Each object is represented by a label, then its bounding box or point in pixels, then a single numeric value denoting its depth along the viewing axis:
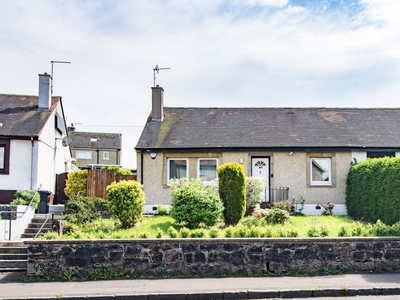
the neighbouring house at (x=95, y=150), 58.97
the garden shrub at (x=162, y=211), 18.12
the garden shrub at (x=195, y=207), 13.75
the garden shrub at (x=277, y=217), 15.25
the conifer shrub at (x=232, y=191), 14.71
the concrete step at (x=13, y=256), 11.36
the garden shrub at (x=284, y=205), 17.92
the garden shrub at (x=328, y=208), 18.95
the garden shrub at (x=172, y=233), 10.77
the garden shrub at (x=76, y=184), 20.50
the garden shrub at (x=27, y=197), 16.75
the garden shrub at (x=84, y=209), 14.78
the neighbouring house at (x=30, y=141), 19.25
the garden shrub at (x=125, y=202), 14.02
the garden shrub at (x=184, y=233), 10.73
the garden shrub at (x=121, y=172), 20.72
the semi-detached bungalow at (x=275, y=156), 19.55
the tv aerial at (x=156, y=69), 22.78
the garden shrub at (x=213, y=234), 10.73
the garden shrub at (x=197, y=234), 10.73
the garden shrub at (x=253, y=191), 17.00
